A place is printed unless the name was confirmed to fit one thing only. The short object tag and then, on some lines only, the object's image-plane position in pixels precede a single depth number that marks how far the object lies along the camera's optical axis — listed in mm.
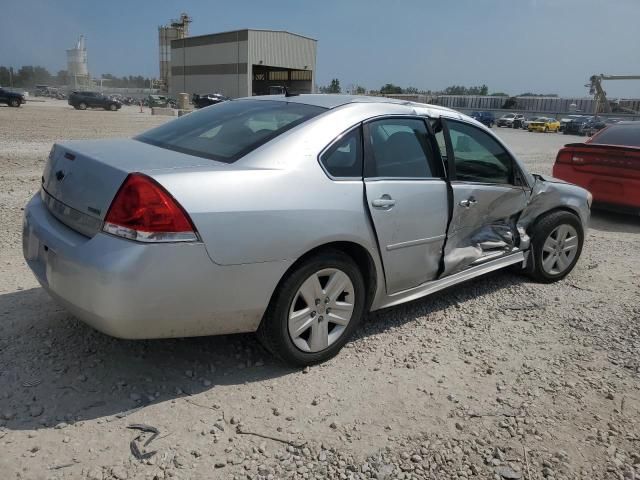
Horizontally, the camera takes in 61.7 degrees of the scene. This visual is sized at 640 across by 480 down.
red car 7609
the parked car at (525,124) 54762
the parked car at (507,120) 58688
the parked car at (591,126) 50375
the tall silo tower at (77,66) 116625
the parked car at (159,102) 62125
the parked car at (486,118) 54669
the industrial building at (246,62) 74500
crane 71200
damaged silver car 2559
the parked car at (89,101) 44281
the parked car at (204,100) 47709
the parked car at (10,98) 37434
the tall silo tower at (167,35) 109375
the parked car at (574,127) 50594
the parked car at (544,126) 51375
